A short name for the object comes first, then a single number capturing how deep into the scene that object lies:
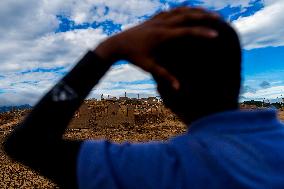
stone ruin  26.02
